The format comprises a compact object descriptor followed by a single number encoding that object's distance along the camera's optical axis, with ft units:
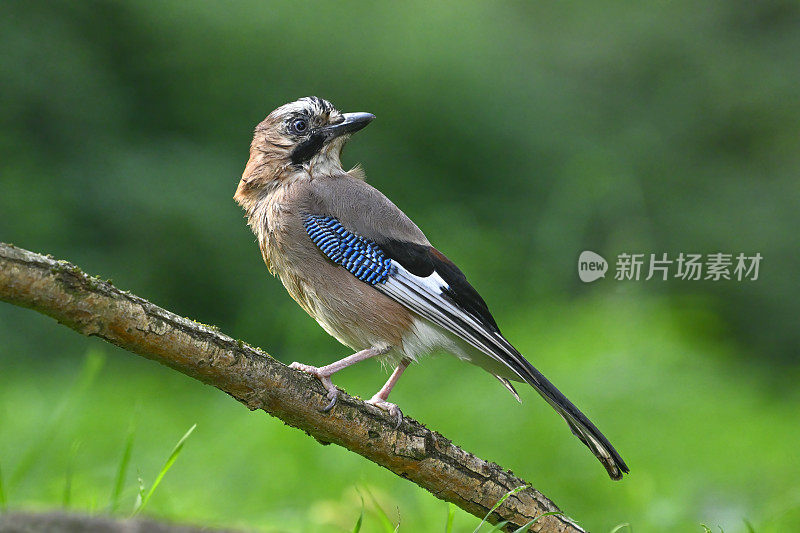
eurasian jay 22.53
